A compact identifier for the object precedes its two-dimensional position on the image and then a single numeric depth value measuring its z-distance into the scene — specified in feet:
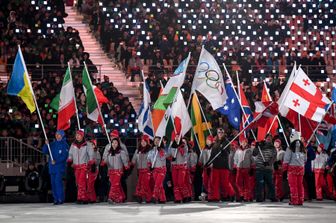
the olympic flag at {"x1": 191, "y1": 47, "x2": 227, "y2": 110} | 77.71
